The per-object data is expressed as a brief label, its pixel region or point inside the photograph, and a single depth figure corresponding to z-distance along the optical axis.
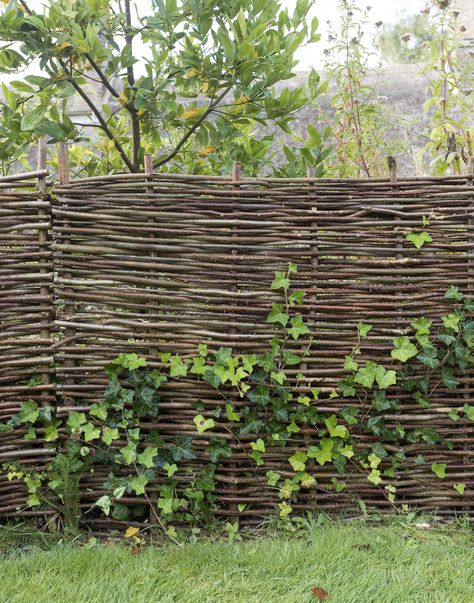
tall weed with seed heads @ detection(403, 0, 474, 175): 3.53
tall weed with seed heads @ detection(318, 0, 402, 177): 3.82
